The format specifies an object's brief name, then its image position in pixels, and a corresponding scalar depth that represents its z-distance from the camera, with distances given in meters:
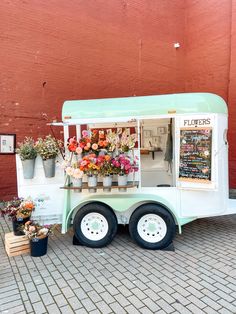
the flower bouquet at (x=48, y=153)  4.20
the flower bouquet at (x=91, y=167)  4.05
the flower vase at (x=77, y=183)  4.18
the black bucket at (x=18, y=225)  4.09
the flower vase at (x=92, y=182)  4.14
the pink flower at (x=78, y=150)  4.07
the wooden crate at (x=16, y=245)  4.00
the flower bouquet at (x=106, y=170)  4.07
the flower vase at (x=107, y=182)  4.12
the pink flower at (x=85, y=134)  4.27
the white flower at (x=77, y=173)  4.04
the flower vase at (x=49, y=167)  4.23
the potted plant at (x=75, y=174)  4.05
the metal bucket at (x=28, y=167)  4.19
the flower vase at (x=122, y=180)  4.10
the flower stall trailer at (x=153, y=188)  4.01
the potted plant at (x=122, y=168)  4.04
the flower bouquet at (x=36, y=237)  3.88
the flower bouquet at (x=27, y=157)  4.16
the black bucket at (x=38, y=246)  3.89
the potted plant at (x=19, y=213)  4.09
